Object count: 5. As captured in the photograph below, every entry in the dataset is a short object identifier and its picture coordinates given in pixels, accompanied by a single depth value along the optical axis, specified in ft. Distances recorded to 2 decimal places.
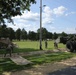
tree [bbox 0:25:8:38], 46.29
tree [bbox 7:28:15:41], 161.12
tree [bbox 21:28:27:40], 189.73
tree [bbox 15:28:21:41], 179.45
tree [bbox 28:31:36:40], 184.07
